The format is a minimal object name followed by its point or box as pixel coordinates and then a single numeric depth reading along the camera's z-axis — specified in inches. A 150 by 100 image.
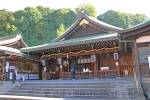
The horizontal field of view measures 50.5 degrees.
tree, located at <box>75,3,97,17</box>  2150.6
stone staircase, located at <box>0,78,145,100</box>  323.3
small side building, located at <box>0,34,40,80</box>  593.3
